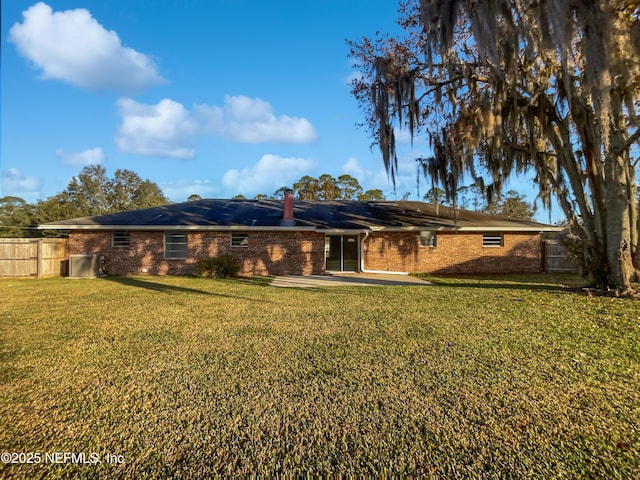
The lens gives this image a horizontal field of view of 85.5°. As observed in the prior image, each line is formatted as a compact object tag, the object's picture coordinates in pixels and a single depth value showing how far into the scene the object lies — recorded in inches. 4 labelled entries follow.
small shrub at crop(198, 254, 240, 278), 555.5
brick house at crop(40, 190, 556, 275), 594.5
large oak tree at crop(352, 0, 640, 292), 256.8
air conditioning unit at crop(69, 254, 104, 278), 545.0
